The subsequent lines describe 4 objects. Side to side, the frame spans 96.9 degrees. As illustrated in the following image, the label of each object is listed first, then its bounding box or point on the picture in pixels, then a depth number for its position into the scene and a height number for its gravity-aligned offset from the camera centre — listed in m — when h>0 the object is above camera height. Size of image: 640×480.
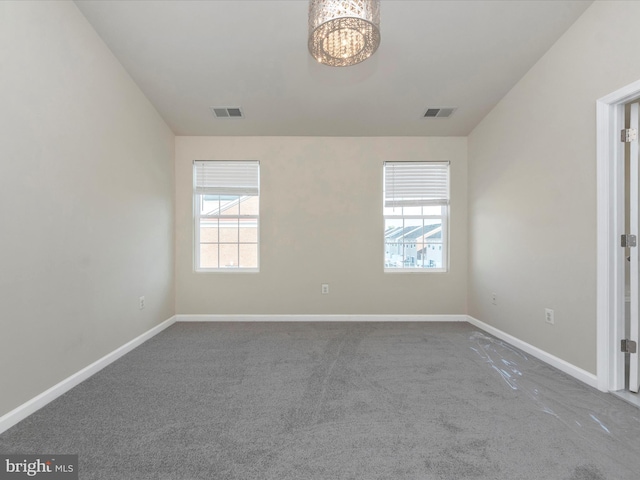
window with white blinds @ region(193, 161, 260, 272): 3.98 +0.37
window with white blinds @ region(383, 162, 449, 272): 4.00 +0.37
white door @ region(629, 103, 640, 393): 2.02 -0.12
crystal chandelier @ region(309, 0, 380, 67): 1.38 +1.11
